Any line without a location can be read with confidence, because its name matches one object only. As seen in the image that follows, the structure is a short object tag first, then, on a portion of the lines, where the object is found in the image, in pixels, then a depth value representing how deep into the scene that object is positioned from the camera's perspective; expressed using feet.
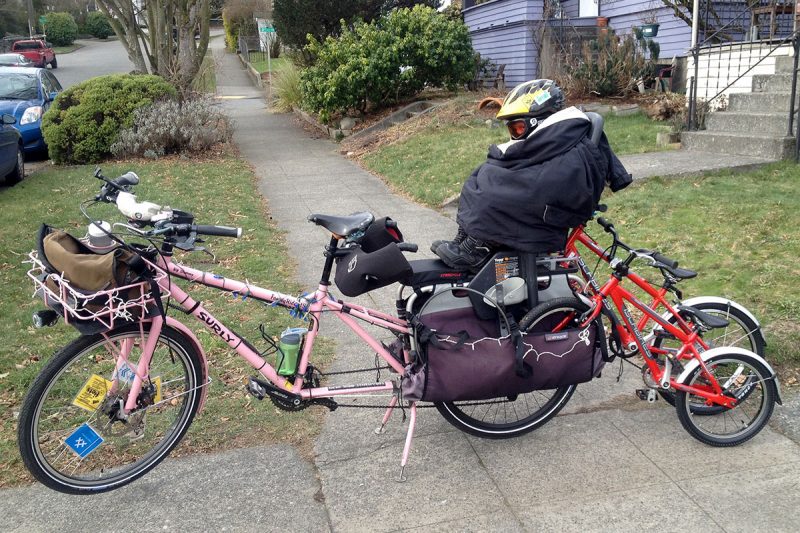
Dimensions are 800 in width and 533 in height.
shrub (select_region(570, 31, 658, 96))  42.37
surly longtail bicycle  10.65
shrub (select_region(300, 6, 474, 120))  47.32
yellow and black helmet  12.01
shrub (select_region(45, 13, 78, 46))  172.76
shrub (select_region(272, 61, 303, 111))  64.36
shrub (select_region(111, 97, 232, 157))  41.29
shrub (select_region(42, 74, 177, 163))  41.32
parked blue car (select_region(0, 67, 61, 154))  43.32
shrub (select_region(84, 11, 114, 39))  194.08
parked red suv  123.65
